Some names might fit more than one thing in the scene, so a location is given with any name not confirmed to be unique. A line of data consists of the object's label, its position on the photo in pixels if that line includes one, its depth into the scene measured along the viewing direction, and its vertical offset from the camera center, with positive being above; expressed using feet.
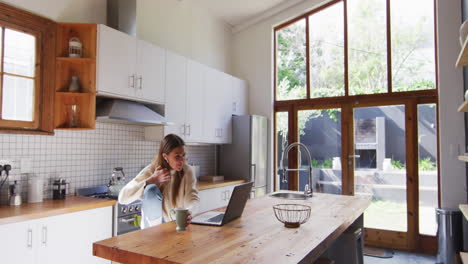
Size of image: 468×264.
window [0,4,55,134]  9.08 +2.01
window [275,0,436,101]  14.71 +4.42
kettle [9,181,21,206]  8.74 -1.32
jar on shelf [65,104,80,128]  10.21 +0.86
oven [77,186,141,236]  9.77 -2.06
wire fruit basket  6.15 -1.37
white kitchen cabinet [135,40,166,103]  11.33 +2.46
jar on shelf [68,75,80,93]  9.98 +1.69
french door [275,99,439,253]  14.43 -0.76
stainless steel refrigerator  15.98 -0.43
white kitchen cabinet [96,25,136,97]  9.98 +2.48
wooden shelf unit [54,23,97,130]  9.96 +2.04
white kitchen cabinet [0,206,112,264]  7.46 -2.26
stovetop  10.41 -1.62
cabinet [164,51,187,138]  12.62 +1.95
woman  7.44 -0.82
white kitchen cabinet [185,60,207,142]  13.75 +1.75
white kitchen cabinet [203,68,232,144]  14.96 +1.69
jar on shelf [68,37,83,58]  10.03 +2.81
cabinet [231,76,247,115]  16.92 +2.44
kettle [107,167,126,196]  10.85 -1.24
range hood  10.09 +0.97
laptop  6.25 -1.27
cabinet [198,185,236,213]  13.32 -2.18
